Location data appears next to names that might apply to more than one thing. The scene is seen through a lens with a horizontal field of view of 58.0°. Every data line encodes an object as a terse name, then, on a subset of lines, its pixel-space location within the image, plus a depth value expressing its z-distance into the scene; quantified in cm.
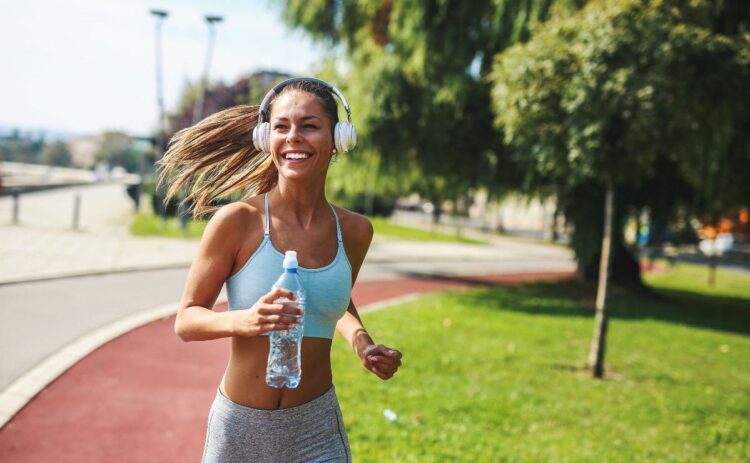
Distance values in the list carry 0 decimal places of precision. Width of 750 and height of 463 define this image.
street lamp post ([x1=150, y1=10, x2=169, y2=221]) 2498
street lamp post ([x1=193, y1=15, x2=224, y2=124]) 2448
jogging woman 215
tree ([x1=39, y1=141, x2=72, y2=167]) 9981
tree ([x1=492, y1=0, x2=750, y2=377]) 666
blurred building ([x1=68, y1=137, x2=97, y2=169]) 16716
